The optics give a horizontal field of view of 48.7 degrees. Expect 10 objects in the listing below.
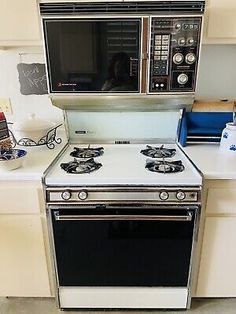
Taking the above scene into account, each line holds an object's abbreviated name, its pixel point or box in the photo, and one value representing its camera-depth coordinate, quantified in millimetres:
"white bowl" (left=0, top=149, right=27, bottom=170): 1281
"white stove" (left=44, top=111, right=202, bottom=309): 1241
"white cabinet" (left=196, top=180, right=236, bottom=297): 1296
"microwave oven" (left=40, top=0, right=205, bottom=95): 1233
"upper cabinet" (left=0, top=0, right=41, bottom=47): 1318
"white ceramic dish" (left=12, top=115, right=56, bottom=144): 1628
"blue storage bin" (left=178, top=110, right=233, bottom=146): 1607
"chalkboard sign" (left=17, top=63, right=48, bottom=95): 1708
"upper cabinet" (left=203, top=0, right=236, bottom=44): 1310
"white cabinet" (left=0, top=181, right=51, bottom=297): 1309
